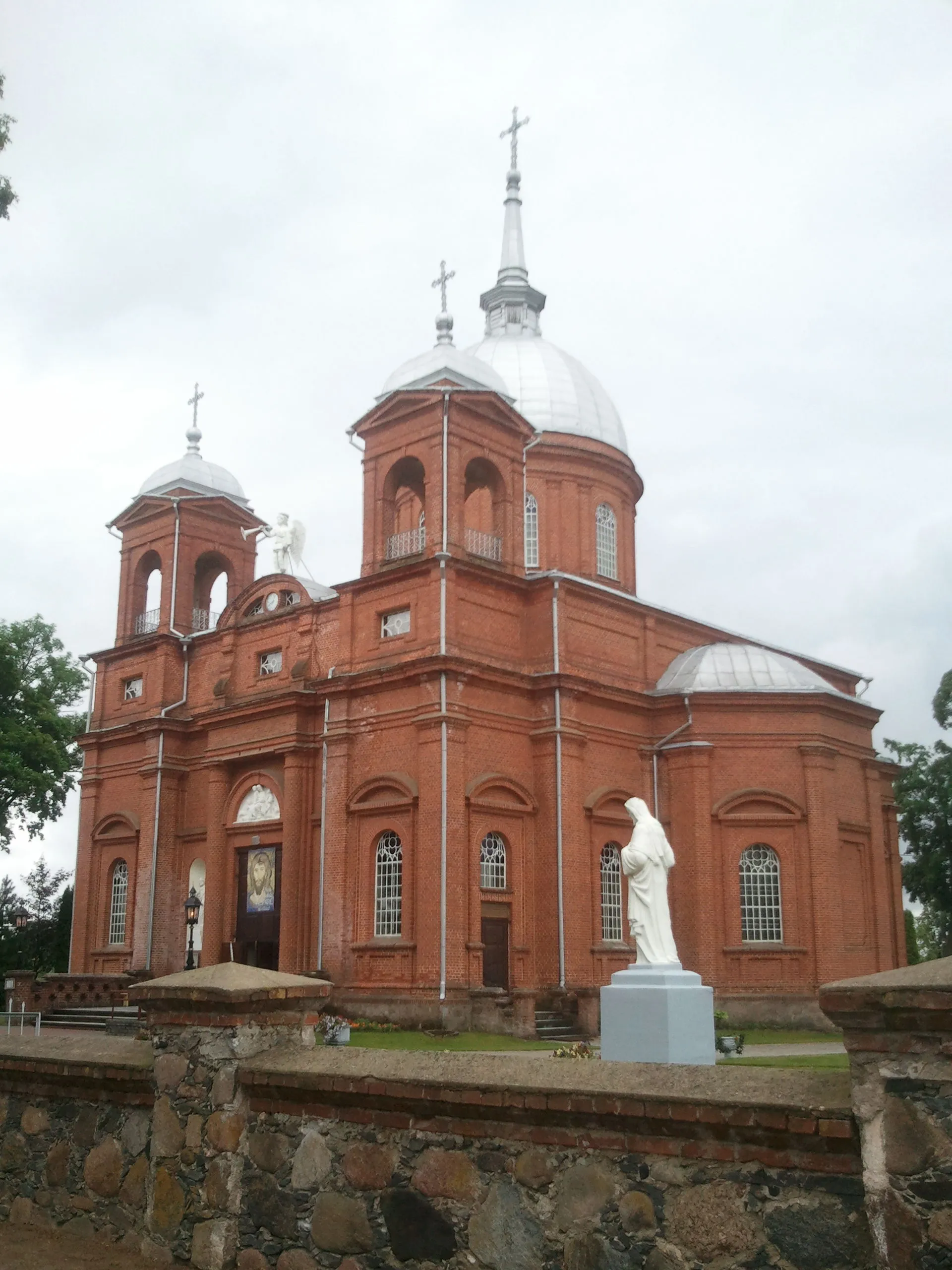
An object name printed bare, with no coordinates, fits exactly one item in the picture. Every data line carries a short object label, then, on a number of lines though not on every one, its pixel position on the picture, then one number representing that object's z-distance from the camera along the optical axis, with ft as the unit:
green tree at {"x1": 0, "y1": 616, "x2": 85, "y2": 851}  127.03
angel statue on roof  108.37
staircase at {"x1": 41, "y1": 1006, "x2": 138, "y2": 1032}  90.53
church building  87.15
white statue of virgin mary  48.08
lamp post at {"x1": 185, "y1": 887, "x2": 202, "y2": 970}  85.30
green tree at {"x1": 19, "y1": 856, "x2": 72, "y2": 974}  145.38
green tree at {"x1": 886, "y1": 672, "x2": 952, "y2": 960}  144.87
